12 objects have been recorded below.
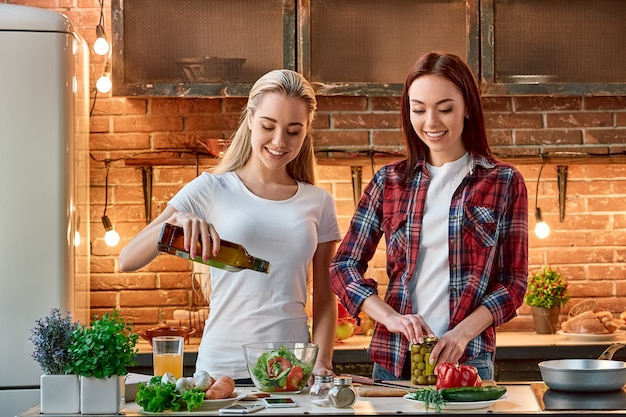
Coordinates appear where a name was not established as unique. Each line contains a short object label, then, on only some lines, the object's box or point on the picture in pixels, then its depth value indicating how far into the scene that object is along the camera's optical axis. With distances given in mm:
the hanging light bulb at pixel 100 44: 4195
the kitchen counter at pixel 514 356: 3859
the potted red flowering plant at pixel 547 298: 4219
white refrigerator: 3719
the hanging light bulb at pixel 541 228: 4309
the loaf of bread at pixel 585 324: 4004
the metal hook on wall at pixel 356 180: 4461
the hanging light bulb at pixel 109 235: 4273
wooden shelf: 4324
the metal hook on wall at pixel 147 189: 4379
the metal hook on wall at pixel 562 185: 4480
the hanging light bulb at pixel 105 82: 4234
